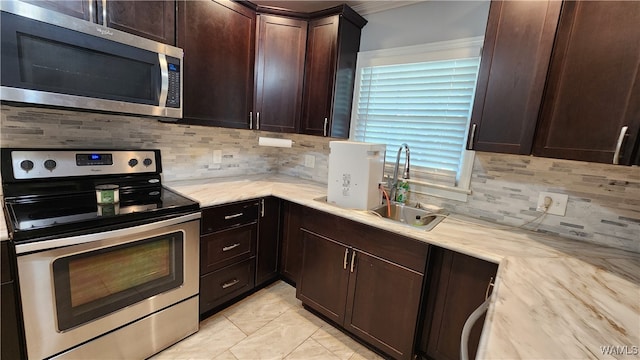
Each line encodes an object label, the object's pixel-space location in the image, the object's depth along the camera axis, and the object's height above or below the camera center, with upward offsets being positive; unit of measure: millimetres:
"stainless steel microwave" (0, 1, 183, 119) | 1109 +249
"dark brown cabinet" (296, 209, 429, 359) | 1519 -866
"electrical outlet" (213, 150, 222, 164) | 2379 -237
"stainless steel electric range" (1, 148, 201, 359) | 1147 -639
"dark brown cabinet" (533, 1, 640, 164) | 1104 +328
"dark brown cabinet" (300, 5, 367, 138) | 2057 +527
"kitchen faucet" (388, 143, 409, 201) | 1946 -214
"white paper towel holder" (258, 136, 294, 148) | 2315 -70
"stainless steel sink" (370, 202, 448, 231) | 1815 -477
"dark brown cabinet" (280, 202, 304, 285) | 2086 -856
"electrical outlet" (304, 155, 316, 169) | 2666 -239
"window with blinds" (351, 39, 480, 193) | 1846 +262
